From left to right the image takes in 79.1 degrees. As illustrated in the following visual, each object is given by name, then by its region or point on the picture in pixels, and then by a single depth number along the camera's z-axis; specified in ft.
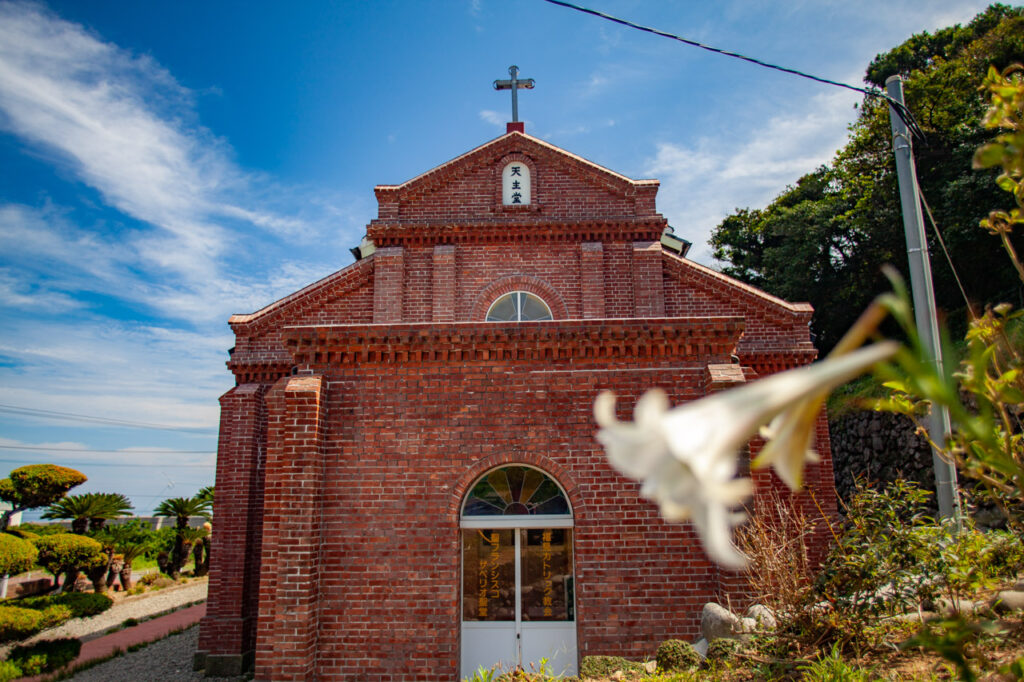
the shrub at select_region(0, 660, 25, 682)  36.99
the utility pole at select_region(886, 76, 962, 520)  24.12
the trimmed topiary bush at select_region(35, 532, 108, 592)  57.77
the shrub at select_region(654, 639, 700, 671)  22.27
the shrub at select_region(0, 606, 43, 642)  38.91
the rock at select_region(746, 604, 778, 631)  21.45
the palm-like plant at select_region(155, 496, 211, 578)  86.53
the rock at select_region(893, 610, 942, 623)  19.79
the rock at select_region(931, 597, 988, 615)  17.56
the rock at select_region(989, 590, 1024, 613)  18.54
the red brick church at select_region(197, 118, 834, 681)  27.02
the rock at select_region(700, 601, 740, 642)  23.97
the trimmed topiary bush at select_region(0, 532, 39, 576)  41.60
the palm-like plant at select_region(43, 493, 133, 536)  73.15
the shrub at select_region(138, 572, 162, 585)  80.79
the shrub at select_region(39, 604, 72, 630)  43.21
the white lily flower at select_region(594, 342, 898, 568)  2.32
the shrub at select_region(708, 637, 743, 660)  21.97
